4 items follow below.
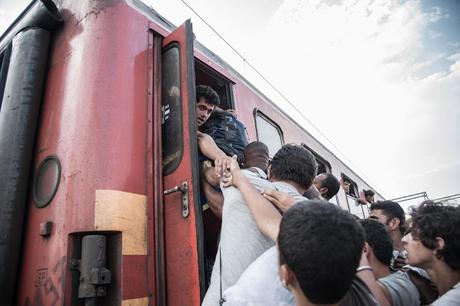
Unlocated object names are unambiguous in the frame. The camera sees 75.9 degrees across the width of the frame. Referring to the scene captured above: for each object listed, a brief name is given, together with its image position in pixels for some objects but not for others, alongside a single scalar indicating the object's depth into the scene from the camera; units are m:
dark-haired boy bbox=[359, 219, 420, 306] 1.60
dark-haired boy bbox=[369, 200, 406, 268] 2.81
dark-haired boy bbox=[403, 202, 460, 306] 1.62
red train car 1.43
